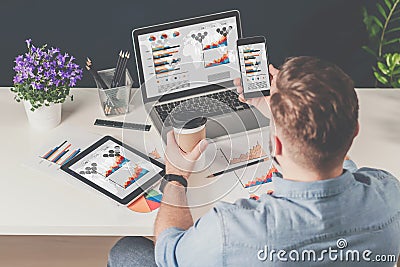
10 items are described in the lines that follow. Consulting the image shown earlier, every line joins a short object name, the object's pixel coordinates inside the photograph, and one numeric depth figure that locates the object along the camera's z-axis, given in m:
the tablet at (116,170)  1.72
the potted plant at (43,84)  1.88
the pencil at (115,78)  1.98
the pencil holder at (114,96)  1.98
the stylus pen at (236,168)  1.76
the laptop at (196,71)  1.92
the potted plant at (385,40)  2.20
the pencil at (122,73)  1.97
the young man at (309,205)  1.24
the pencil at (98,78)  1.96
